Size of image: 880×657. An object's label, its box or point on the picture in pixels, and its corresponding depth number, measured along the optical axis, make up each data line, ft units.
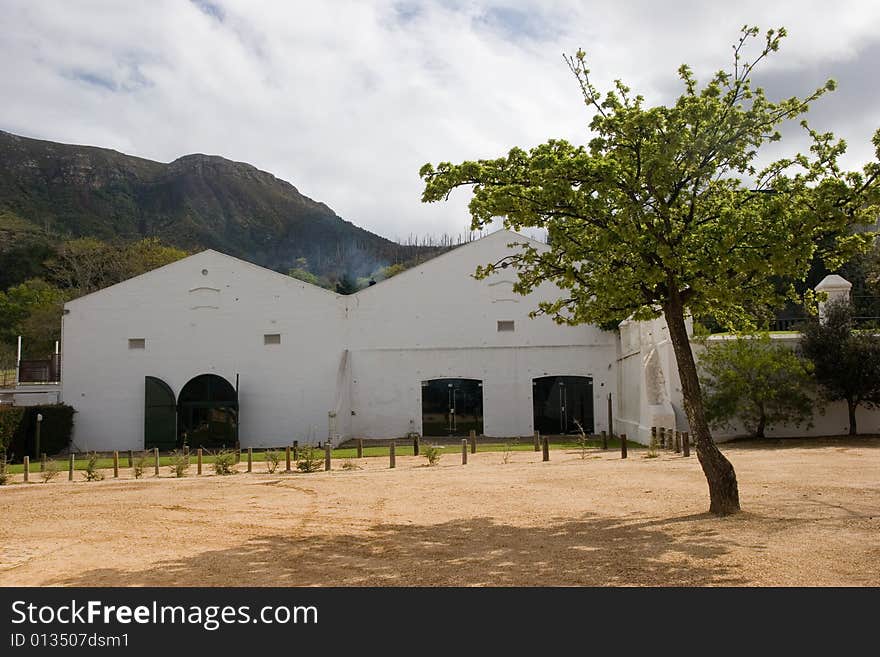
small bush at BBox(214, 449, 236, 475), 61.11
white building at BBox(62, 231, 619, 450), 101.55
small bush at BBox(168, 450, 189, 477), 60.59
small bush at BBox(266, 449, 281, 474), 62.23
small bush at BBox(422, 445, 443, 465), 63.53
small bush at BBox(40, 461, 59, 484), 60.57
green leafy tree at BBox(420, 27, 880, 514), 31.89
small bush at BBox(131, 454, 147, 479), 61.26
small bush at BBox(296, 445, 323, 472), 61.26
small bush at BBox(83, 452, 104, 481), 60.23
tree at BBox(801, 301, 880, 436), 73.26
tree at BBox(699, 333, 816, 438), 73.51
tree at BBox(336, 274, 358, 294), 135.64
